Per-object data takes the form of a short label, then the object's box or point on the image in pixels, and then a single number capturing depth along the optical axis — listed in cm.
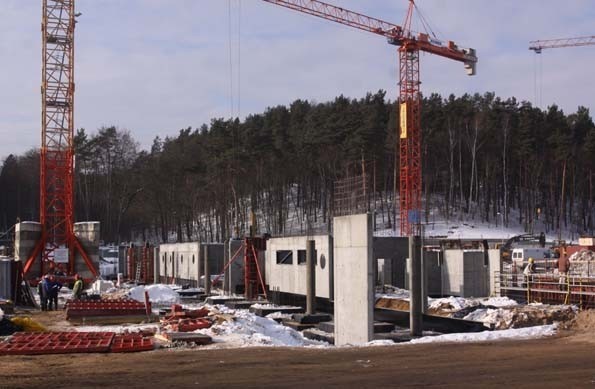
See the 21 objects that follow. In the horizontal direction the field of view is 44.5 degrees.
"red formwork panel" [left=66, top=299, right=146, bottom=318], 2306
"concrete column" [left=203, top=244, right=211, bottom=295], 3447
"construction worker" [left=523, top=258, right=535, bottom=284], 2839
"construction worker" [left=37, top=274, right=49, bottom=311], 2773
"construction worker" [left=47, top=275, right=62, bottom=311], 2781
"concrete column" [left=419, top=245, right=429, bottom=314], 2598
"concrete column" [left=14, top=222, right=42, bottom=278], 4194
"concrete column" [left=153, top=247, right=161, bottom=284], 4894
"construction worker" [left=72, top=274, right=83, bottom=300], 2736
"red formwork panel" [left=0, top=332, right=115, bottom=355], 1506
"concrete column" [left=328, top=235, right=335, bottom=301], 2588
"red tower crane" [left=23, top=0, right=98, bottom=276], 4488
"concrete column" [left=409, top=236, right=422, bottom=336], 2006
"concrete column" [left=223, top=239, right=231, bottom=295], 3475
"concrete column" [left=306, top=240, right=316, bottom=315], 2512
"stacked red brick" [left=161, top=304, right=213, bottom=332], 1917
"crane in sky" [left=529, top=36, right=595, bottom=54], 8891
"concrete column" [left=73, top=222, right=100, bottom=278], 4409
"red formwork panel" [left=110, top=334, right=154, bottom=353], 1537
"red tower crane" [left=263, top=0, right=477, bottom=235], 5534
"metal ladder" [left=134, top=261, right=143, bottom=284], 5103
